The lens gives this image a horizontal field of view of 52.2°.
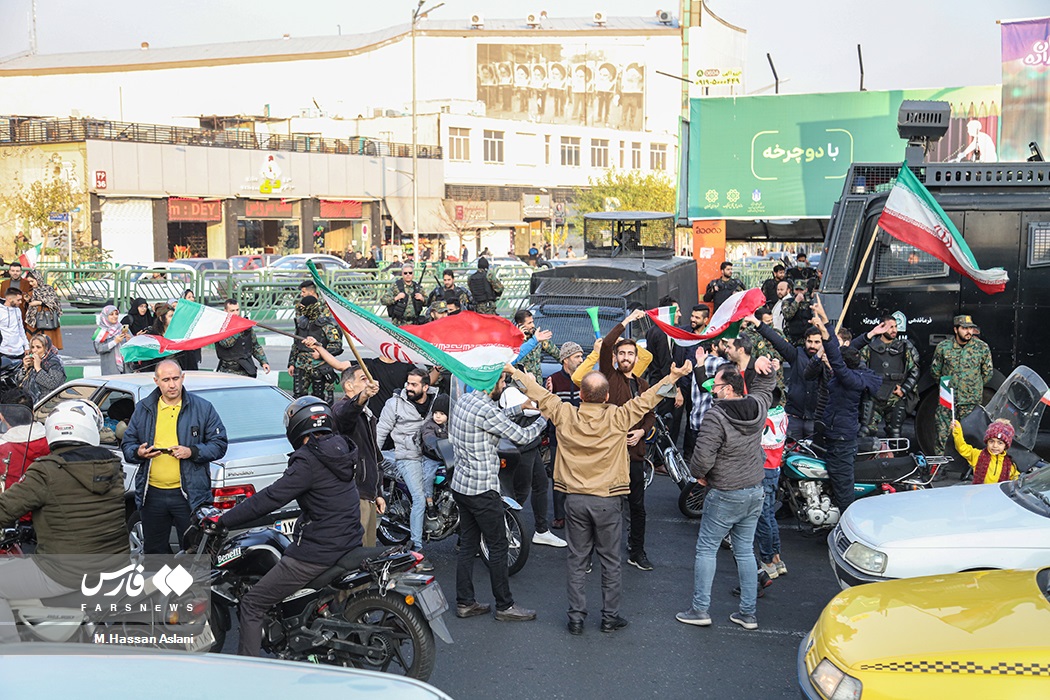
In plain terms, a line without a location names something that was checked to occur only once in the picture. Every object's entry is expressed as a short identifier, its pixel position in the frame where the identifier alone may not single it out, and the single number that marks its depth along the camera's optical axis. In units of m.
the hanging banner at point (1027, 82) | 23.95
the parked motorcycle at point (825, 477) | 8.92
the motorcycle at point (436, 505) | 8.60
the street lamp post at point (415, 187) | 42.88
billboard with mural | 88.00
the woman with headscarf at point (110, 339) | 13.34
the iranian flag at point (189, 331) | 7.80
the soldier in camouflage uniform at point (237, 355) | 12.61
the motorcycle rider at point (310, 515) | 5.79
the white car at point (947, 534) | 6.11
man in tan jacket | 6.89
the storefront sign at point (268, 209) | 54.81
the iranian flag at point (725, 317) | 9.36
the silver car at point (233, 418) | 7.80
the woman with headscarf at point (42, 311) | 13.75
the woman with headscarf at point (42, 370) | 11.20
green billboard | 26.81
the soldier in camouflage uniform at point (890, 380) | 10.91
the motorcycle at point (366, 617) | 5.82
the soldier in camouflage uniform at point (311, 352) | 12.79
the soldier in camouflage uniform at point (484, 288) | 18.97
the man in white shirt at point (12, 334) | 13.17
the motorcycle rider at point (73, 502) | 5.32
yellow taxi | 4.42
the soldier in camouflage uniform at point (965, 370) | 10.35
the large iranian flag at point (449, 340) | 7.12
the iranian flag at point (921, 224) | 9.46
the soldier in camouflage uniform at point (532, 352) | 10.98
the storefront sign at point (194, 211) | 51.16
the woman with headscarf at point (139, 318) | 13.14
